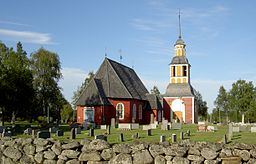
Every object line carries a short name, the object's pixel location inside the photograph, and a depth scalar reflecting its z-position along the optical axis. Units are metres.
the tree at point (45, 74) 59.91
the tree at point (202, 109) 91.14
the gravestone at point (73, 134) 22.92
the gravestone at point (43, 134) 16.97
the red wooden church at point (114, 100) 46.66
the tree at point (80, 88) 76.87
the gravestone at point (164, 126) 36.22
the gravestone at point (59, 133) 25.27
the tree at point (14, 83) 40.34
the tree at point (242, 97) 74.88
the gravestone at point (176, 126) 38.28
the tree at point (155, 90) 115.88
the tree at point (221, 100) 98.84
